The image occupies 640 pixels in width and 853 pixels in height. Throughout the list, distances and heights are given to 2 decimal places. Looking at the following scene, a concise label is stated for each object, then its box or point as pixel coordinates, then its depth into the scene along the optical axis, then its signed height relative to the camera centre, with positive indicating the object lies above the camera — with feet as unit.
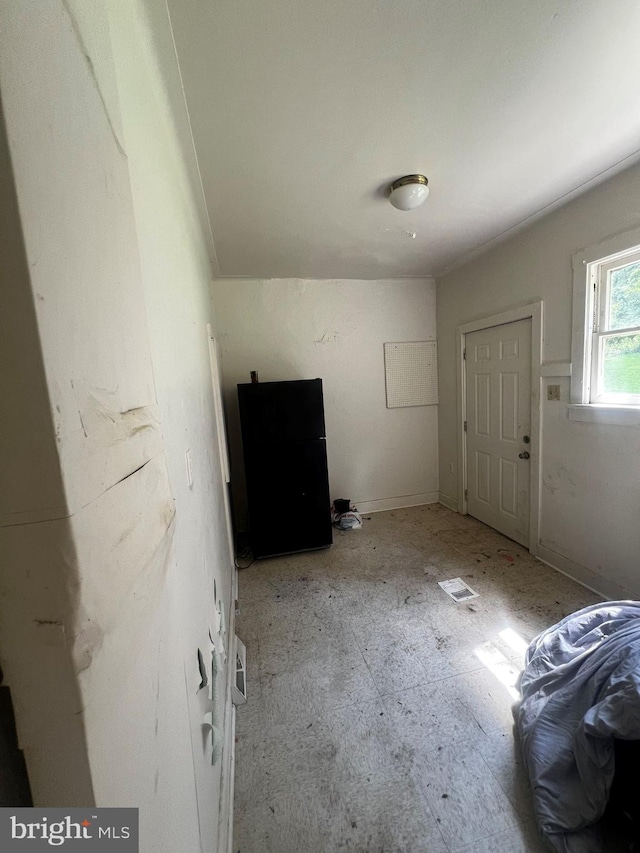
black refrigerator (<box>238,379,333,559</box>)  8.52 -2.03
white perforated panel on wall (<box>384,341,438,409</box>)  10.95 +0.41
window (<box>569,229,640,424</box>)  5.79 +0.78
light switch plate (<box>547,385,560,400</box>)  7.15 -0.38
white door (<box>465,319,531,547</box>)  8.15 -1.35
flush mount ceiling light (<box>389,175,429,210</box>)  5.31 +3.35
